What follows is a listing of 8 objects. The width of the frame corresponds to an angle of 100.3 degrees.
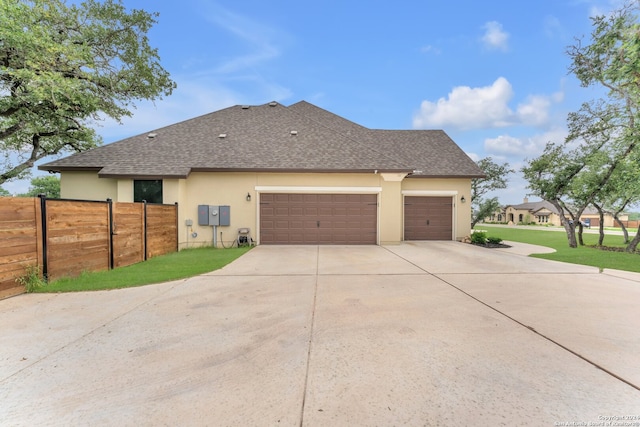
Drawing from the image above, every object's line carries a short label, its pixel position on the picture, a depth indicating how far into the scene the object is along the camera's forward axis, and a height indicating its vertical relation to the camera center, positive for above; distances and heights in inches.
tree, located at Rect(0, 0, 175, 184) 416.2 +252.9
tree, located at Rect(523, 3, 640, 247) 421.7 +123.9
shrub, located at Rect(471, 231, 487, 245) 504.7 -56.3
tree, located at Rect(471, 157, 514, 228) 839.1 +71.2
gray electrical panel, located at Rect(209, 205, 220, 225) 460.4 -10.0
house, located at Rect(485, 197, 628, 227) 1957.8 -42.5
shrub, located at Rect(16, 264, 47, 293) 209.3 -55.7
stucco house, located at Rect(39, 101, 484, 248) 456.1 +47.2
